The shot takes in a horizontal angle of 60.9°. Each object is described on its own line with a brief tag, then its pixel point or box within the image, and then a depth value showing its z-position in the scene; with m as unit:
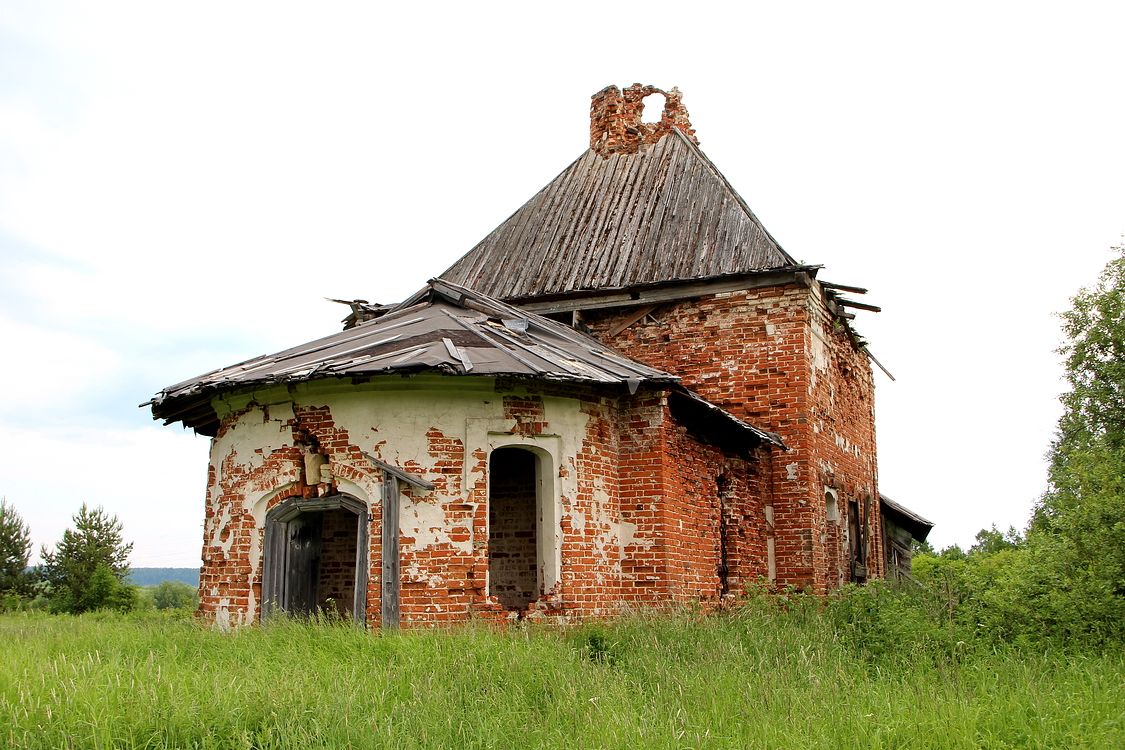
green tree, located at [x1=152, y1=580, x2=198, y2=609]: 46.88
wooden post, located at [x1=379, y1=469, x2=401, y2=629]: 9.04
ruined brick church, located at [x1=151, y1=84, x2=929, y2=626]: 9.36
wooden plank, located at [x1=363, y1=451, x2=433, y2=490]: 9.24
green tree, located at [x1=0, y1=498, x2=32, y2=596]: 34.06
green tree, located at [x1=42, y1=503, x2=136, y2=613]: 31.42
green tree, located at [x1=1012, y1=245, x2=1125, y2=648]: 7.64
